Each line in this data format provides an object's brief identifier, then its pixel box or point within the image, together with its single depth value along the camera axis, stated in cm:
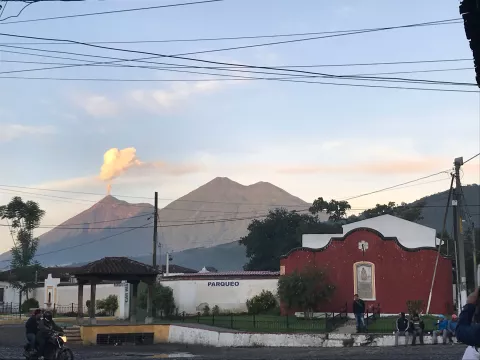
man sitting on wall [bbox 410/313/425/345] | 2544
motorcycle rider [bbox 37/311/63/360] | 1739
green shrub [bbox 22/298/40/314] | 6260
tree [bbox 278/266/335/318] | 3534
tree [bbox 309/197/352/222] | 10169
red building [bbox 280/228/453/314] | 3634
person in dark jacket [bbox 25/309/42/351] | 1795
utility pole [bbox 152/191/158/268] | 4529
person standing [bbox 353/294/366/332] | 2756
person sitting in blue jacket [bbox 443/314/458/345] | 2445
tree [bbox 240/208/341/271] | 8606
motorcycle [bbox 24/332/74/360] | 1740
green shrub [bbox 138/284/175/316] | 4184
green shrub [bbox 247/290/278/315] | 3950
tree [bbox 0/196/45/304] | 6631
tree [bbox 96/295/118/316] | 5128
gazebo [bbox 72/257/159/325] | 3409
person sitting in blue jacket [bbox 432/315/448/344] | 2553
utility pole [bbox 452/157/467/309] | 2859
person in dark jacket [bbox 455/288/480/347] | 713
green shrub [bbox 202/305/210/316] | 4064
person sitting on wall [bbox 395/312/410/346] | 2536
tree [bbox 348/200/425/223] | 10058
